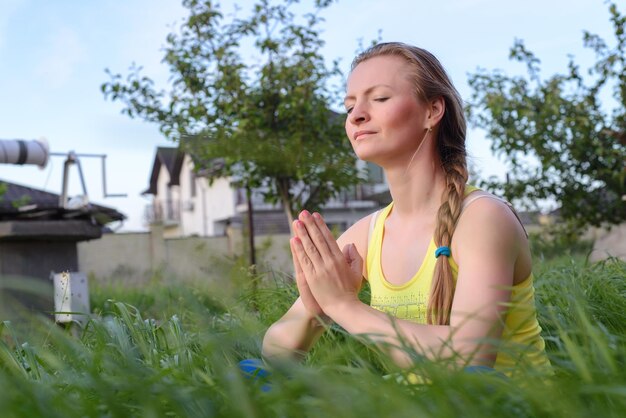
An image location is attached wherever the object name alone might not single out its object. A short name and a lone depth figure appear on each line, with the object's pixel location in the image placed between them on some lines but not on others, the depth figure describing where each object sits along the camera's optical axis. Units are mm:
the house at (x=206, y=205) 32375
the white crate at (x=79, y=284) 5434
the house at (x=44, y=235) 7348
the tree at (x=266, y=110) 9352
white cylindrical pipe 7723
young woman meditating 1760
